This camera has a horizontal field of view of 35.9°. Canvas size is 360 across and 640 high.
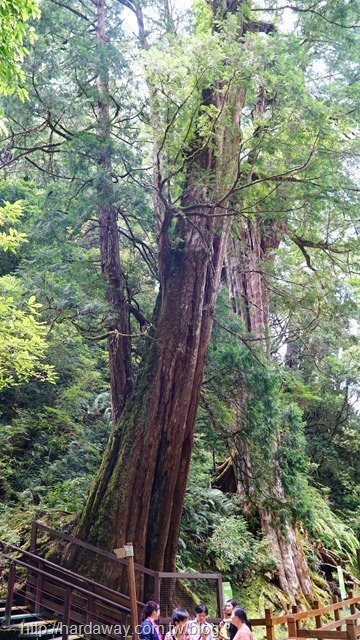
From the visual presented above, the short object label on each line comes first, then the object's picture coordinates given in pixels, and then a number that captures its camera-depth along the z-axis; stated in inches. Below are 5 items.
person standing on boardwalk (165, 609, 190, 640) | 207.3
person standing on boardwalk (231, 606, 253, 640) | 198.2
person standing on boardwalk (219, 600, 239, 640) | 250.5
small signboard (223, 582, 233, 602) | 311.6
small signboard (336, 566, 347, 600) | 400.5
